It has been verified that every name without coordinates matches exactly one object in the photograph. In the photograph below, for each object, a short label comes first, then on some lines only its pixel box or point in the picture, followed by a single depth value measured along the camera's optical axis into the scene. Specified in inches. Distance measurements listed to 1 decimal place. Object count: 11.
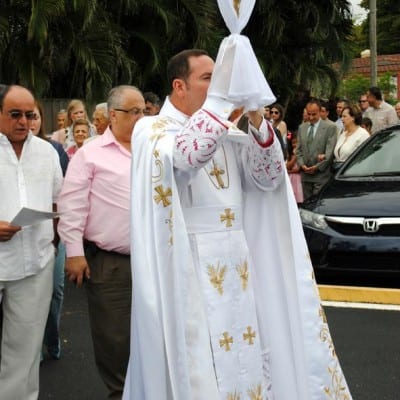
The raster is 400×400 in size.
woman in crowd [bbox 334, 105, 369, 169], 402.6
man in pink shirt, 175.2
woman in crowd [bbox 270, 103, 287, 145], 443.5
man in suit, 419.5
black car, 283.6
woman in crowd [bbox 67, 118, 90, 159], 335.9
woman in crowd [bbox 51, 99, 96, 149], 353.7
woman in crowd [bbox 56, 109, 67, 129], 449.2
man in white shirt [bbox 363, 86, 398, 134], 510.3
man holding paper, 163.2
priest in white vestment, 133.9
